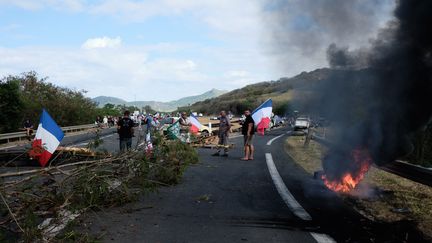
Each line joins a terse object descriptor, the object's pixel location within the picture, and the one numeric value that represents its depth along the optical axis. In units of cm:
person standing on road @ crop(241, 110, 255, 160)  1769
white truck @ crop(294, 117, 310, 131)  4804
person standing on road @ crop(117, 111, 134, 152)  1538
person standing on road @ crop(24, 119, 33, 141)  2914
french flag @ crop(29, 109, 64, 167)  993
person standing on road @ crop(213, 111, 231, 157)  1975
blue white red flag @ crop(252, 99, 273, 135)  2161
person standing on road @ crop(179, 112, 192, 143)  1472
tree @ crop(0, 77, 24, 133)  3262
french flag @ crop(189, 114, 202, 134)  2372
